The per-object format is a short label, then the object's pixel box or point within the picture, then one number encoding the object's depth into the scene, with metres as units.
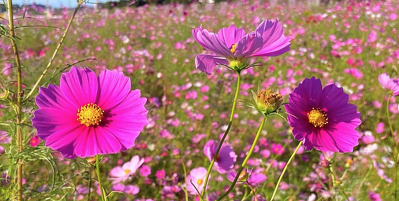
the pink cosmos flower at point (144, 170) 1.21
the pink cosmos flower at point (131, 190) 1.11
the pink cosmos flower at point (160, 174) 1.24
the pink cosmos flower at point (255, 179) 0.71
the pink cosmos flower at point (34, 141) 0.94
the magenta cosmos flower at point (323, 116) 0.44
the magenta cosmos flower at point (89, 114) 0.37
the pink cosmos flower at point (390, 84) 0.85
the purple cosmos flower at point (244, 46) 0.39
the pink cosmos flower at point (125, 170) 1.03
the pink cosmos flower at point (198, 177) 0.86
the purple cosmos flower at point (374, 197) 1.01
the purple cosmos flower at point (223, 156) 0.66
